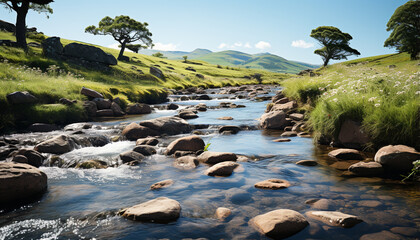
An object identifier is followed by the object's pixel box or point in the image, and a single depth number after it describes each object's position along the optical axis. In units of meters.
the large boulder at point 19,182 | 5.76
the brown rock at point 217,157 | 8.70
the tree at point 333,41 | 66.62
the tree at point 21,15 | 29.72
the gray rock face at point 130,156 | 9.05
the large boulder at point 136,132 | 12.66
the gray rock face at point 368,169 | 6.85
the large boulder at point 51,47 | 30.88
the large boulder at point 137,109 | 21.06
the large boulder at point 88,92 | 20.06
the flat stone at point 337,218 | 4.48
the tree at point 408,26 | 46.06
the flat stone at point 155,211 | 4.91
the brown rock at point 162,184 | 6.64
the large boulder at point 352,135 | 9.11
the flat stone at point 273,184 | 6.31
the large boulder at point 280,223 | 4.31
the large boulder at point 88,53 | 33.44
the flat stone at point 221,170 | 7.43
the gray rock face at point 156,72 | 46.69
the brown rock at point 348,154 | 8.26
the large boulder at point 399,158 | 6.72
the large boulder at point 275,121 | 14.23
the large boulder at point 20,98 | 14.87
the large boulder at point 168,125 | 13.51
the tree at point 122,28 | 51.19
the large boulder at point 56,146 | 9.83
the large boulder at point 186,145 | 10.07
